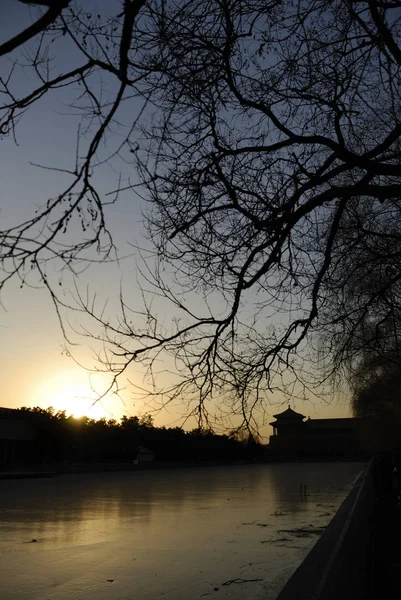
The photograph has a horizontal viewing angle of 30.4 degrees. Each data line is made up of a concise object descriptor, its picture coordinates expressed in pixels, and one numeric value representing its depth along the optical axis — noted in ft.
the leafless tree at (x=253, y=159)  19.01
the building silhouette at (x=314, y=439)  417.08
